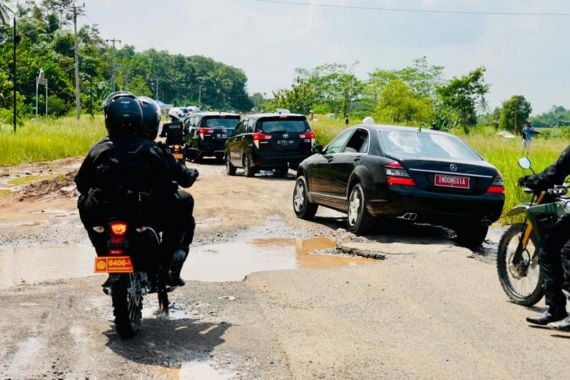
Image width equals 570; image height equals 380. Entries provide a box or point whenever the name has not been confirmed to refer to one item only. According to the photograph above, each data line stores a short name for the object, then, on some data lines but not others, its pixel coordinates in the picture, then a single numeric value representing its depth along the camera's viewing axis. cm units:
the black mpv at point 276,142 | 2088
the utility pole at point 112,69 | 9732
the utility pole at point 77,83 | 6030
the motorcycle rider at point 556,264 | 593
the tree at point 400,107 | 6506
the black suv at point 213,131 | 2708
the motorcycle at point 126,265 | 525
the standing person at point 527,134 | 3225
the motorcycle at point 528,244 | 635
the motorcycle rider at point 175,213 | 588
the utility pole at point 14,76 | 3610
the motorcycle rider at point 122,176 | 551
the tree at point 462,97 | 5697
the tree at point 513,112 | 7938
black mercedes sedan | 988
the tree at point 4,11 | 5401
